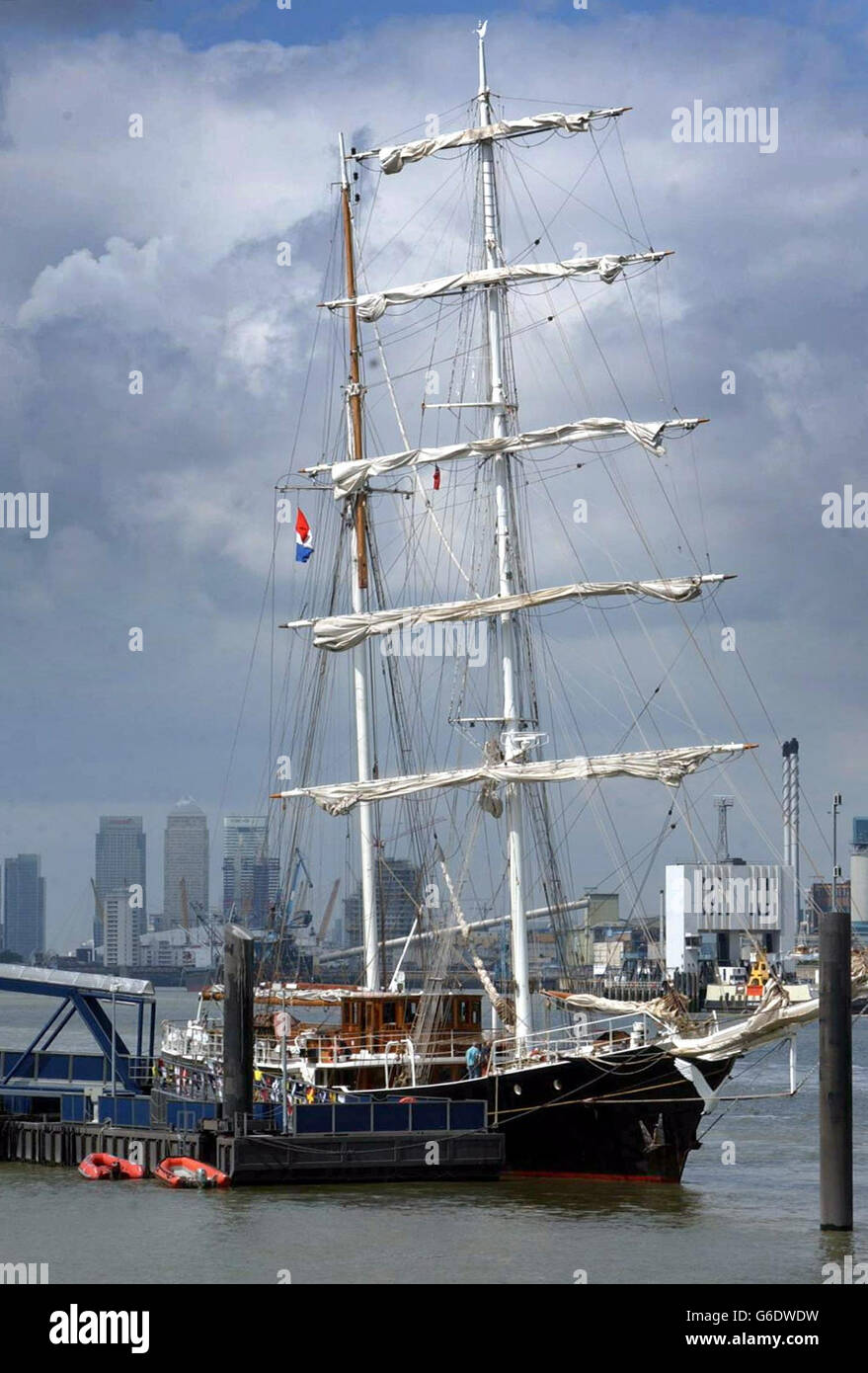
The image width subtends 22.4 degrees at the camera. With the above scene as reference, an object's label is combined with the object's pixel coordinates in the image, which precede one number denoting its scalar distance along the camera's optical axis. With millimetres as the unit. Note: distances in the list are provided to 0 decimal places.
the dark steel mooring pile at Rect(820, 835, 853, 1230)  42625
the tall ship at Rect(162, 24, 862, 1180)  55375
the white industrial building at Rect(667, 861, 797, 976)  179875
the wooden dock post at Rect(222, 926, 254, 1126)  54094
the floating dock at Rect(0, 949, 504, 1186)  52469
